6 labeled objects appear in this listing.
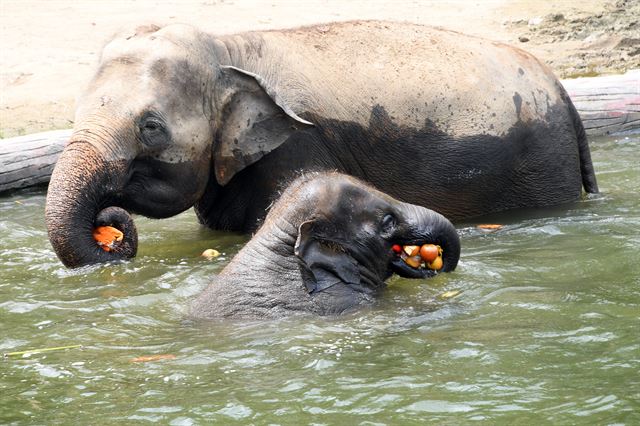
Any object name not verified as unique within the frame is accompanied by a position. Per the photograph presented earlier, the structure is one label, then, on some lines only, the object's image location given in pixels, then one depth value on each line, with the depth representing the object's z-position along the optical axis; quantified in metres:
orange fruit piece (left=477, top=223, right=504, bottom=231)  15.67
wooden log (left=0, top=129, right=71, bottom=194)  20.05
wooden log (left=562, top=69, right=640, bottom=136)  22.11
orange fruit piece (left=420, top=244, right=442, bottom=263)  12.27
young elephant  11.73
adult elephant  13.80
